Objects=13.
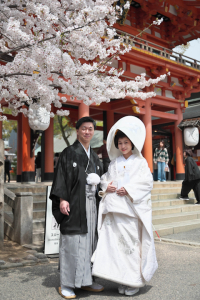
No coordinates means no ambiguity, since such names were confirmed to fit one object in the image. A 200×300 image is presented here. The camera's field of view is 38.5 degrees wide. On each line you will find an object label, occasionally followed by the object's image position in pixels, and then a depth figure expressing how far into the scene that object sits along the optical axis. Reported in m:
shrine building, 9.88
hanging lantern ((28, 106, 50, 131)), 8.48
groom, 2.88
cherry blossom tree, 3.49
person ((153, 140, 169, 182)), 11.60
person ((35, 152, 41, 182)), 11.70
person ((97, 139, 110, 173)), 8.64
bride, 2.83
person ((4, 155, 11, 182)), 14.27
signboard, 4.46
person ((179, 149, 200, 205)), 8.16
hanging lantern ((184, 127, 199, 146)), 12.27
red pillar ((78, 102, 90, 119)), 9.35
